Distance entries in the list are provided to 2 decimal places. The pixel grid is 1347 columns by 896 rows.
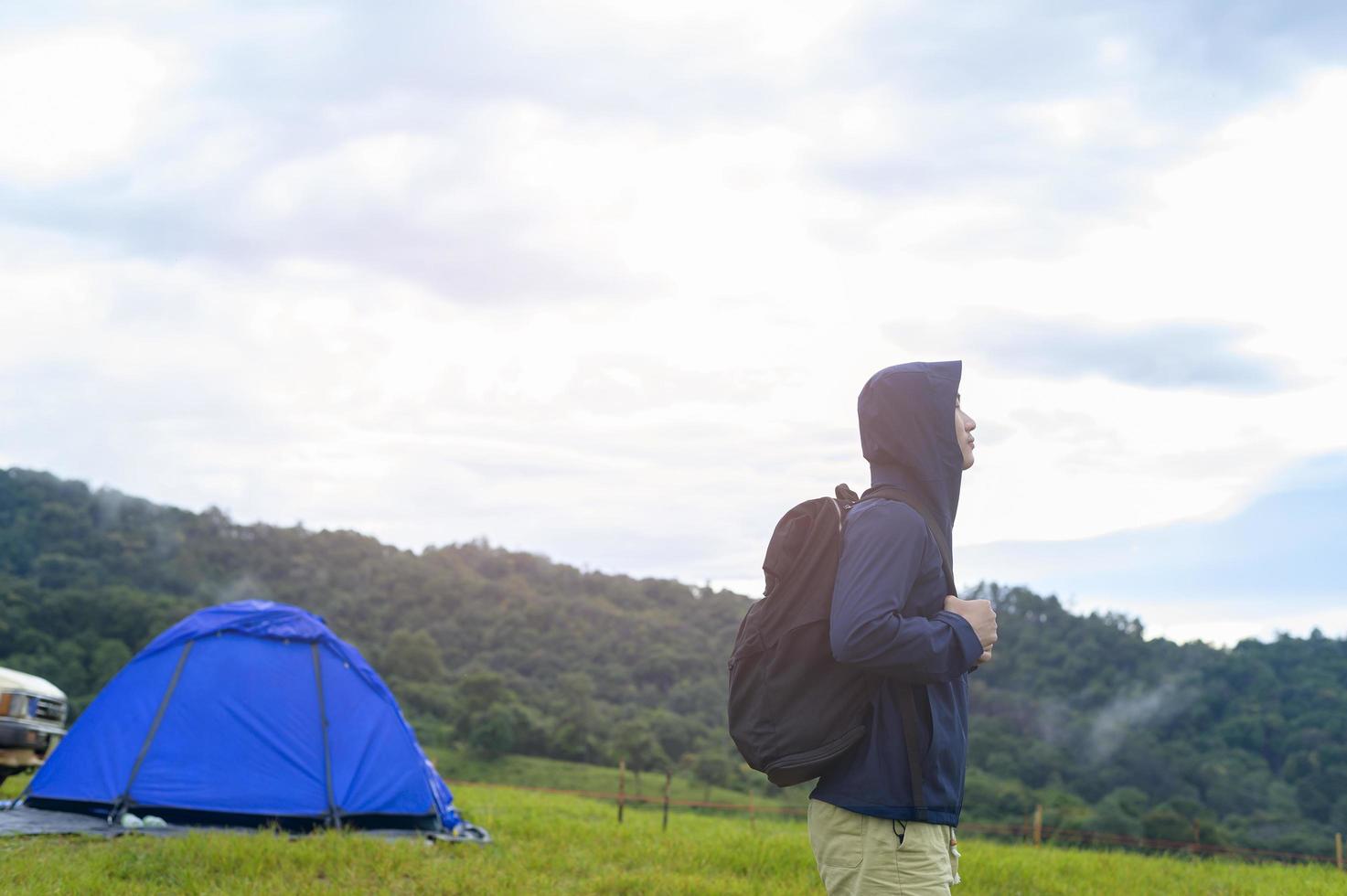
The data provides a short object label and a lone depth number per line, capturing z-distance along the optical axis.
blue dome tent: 8.45
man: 2.71
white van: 9.78
